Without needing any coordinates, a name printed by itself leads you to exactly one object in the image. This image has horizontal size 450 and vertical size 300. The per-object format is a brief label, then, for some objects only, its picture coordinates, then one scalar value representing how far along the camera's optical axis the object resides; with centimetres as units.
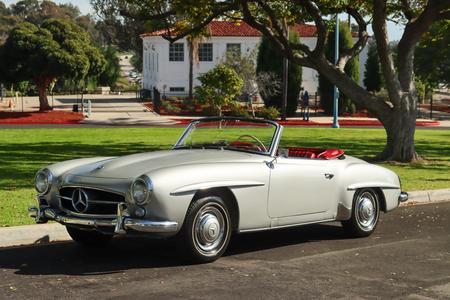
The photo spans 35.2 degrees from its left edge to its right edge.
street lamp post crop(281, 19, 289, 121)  3788
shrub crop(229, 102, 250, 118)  3636
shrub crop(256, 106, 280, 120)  3869
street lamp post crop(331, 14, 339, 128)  3338
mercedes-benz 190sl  636
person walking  3922
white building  5278
